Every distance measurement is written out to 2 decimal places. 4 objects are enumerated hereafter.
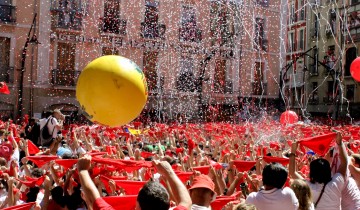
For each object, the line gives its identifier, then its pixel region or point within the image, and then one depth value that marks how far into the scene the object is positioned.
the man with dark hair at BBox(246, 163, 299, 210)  3.72
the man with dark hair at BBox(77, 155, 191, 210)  2.71
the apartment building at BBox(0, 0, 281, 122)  23.66
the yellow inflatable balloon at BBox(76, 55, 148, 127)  4.63
